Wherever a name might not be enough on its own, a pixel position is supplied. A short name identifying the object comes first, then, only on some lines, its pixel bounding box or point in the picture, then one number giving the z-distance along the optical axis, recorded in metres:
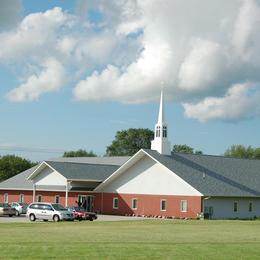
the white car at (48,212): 48.72
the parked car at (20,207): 61.89
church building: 59.84
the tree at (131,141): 123.88
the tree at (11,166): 100.62
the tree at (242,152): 131.00
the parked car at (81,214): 51.25
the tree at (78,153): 134.75
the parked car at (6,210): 58.19
